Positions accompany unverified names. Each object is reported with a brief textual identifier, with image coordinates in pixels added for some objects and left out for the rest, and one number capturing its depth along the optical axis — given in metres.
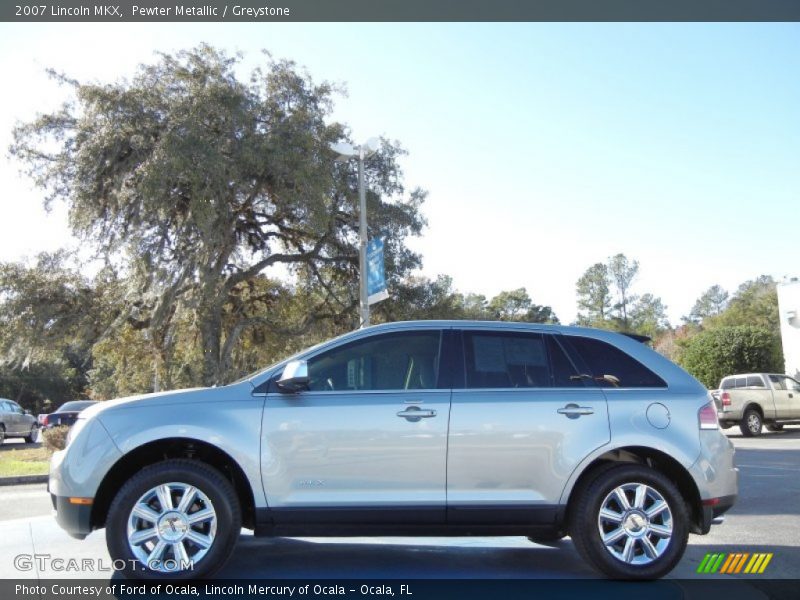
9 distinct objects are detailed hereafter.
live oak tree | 19.48
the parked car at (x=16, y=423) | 25.33
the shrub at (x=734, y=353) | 34.81
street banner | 13.95
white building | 34.06
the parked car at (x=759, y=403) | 20.80
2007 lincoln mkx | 4.89
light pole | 14.27
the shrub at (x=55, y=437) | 17.27
